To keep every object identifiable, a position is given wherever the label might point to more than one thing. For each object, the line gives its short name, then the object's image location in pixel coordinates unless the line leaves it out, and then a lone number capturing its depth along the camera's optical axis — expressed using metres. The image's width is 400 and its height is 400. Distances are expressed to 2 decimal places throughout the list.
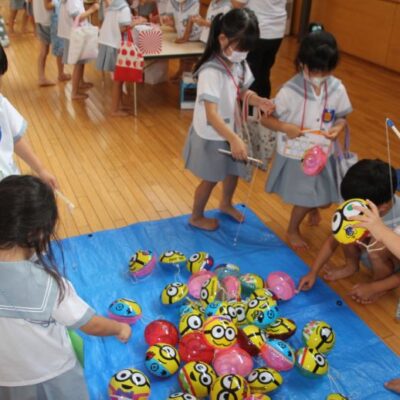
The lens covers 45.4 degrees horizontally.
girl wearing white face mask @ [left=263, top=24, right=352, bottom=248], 2.11
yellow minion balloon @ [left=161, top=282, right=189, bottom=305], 2.02
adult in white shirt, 3.44
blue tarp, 1.76
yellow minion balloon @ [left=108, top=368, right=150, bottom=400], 1.54
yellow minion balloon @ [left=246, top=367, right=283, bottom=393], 1.64
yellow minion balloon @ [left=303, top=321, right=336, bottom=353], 1.81
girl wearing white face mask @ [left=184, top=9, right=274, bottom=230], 2.15
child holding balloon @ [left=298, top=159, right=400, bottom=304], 1.97
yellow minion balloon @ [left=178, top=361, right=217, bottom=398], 1.61
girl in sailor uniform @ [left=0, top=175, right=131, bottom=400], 1.12
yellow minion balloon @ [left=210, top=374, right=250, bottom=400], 1.54
